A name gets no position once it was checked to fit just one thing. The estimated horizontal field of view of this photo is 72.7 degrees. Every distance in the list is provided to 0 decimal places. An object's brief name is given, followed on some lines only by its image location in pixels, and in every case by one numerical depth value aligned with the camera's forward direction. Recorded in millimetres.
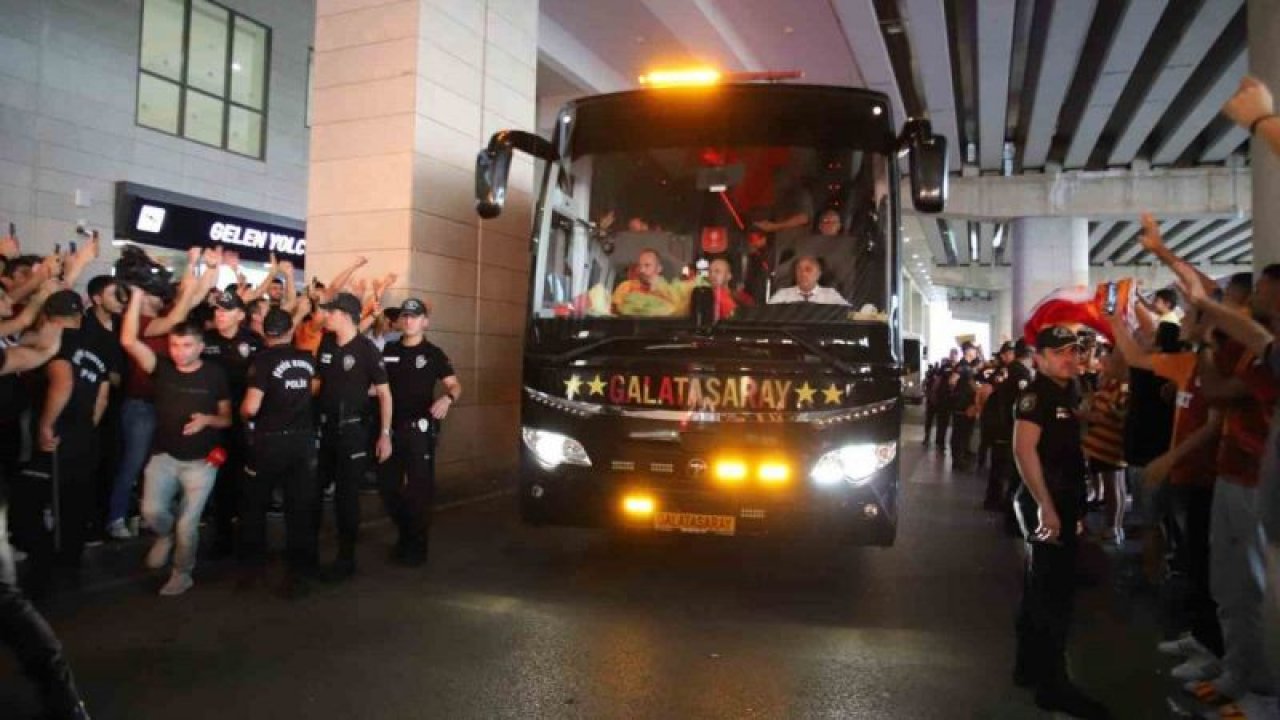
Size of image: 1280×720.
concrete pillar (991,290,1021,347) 46625
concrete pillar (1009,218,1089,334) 24188
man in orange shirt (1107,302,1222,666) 4215
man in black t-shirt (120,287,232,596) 5117
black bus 4977
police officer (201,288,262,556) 6051
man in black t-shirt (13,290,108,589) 4719
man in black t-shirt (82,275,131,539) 5605
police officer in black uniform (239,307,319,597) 5184
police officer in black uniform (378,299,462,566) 5945
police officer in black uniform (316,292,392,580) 5559
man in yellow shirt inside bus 5250
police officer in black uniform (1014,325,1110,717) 3766
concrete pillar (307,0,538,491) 8617
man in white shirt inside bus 5230
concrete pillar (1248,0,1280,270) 7719
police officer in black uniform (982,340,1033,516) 8727
